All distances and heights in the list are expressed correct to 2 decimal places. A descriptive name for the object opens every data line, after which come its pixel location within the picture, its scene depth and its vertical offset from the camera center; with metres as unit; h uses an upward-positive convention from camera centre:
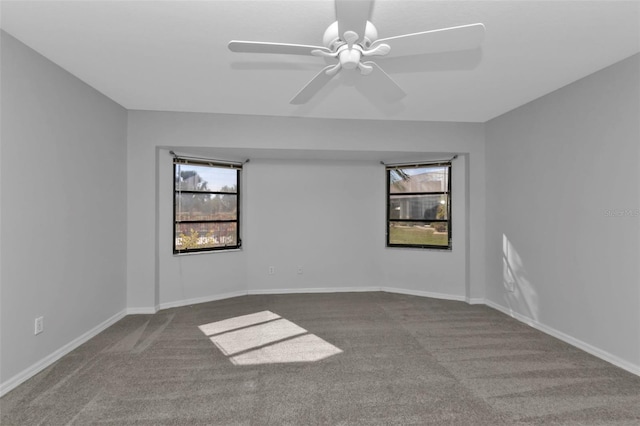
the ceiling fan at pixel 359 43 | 1.58 +0.95
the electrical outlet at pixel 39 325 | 2.47 -0.86
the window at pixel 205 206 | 4.31 +0.13
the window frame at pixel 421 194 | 4.65 +0.17
